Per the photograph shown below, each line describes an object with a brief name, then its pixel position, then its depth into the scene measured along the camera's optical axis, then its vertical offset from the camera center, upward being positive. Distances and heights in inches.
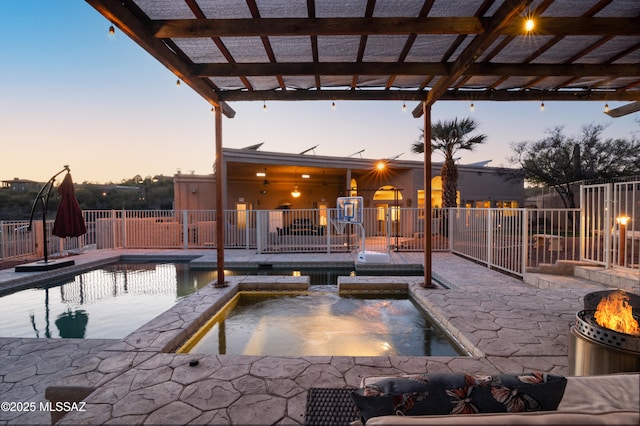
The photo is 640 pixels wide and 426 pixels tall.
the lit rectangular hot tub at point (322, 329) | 141.9 -68.7
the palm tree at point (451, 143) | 484.4 +114.2
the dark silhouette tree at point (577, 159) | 672.4 +121.7
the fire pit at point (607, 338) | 69.6 -33.4
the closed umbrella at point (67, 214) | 306.0 -2.9
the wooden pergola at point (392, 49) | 120.2 +82.5
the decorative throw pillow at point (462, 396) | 41.8 -27.7
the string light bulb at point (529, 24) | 112.8 +73.3
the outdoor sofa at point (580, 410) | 35.0 -27.9
